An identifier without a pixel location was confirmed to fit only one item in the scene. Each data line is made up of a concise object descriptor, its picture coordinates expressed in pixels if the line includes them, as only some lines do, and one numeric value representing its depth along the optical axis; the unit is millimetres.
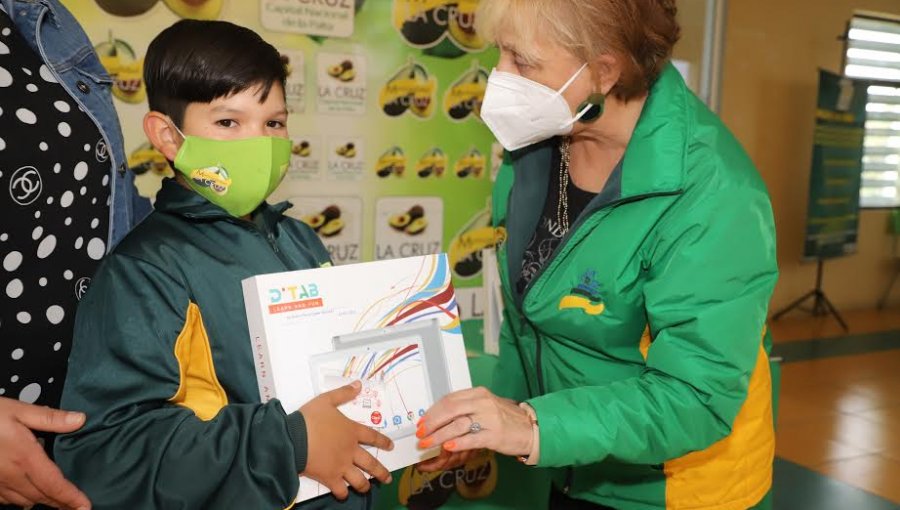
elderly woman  1277
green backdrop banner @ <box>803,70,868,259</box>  6785
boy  1062
